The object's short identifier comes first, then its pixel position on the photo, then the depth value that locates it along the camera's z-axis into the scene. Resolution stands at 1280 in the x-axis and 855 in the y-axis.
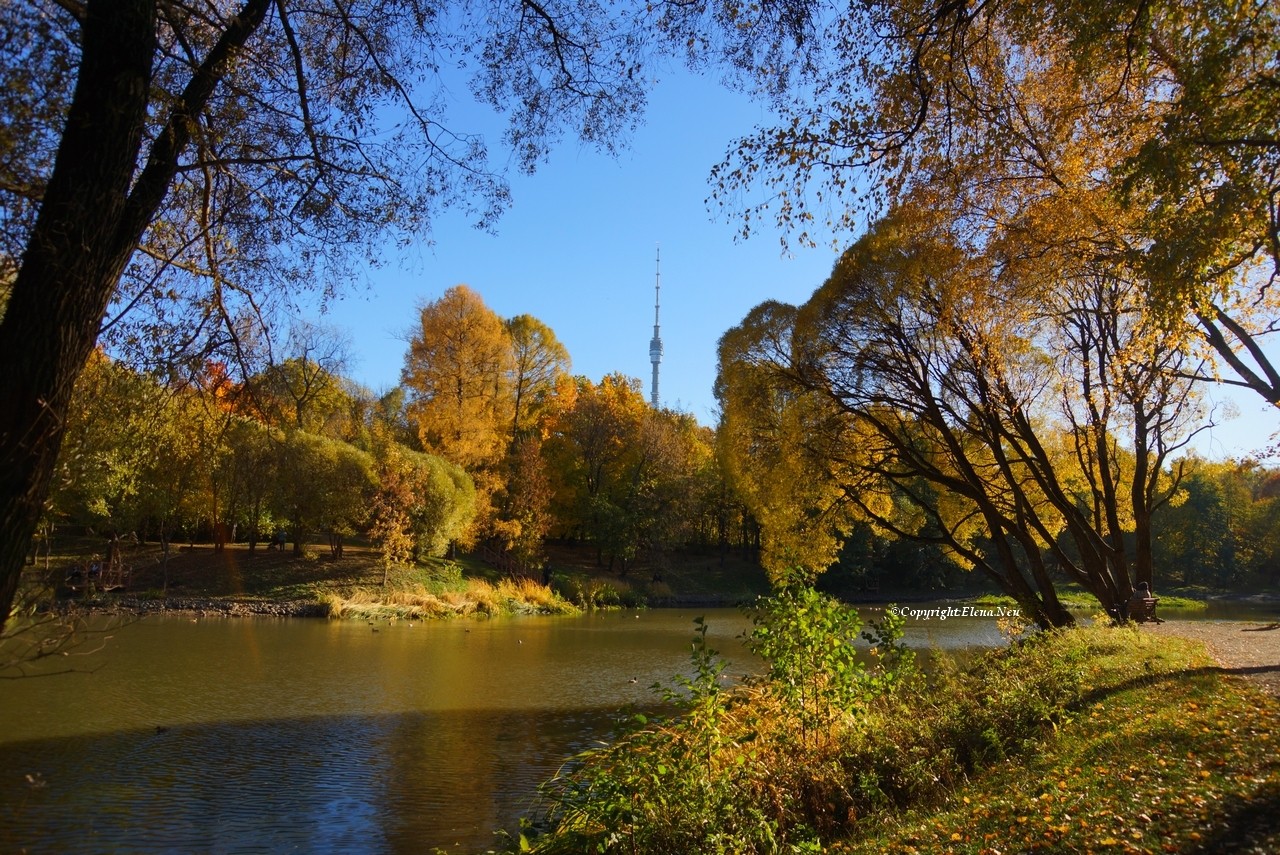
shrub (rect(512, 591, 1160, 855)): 5.27
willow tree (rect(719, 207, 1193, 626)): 11.44
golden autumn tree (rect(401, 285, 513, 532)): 33.94
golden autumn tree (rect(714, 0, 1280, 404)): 4.93
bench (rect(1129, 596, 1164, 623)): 13.42
